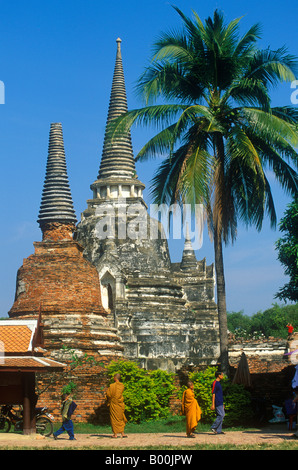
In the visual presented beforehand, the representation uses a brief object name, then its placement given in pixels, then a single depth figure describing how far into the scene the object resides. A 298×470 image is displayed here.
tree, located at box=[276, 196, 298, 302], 32.34
